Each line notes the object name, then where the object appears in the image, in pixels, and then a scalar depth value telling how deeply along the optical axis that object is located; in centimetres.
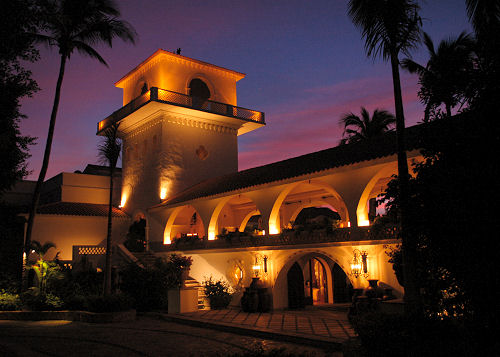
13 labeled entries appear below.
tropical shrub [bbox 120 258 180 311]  1788
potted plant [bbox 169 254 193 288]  1809
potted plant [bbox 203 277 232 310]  1803
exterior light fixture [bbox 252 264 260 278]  1734
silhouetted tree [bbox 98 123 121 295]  1711
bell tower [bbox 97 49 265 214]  2566
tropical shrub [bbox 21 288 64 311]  1628
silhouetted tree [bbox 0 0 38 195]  864
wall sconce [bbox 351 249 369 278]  1361
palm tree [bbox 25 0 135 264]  1866
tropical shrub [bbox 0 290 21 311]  1653
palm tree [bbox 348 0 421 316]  830
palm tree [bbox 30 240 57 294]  1677
